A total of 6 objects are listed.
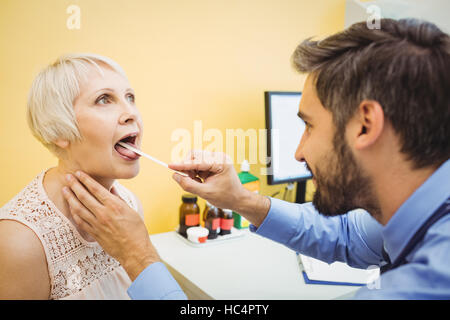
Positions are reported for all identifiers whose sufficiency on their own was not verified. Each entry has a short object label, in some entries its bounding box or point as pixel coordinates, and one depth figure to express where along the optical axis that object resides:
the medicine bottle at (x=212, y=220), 1.45
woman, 0.77
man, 0.66
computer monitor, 1.63
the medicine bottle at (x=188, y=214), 1.47
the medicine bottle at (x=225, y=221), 1.48
